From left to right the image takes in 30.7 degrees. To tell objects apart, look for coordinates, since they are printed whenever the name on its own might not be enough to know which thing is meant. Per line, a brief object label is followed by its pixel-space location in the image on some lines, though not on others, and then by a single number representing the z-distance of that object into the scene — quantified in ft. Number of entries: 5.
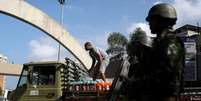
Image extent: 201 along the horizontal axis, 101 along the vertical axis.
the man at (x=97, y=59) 29.22
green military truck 27.45
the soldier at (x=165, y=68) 8.88
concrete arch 80.58
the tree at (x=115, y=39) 121.70
